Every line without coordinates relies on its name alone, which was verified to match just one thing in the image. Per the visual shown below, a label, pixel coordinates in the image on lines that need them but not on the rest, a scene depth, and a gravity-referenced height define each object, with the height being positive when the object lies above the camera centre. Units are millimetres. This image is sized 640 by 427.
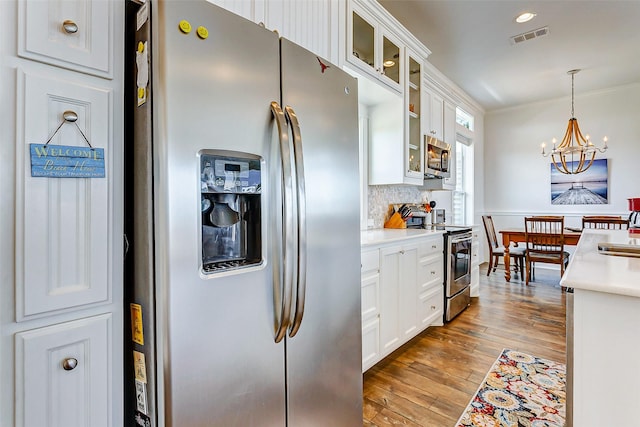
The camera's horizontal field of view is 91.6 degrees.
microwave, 3316 +588
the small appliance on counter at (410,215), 3311 -54
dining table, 4035 -417
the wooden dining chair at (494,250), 4590 -616
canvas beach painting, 4840 +376
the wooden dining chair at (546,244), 4036 -463
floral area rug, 1650 -1110
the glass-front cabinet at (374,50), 2217 +1286
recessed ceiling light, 2875 +1814
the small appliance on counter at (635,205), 3003 +43
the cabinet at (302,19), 1337 +943
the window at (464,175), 5176 +608
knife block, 3183 -124
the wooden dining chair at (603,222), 3982 -168
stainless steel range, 2979 -605
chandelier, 4119 +838
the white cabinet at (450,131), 3862 +1009
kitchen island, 915 -424
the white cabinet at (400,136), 2912 +727
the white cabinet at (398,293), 2000 -624
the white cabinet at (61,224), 733 -34
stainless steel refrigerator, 811 -41
